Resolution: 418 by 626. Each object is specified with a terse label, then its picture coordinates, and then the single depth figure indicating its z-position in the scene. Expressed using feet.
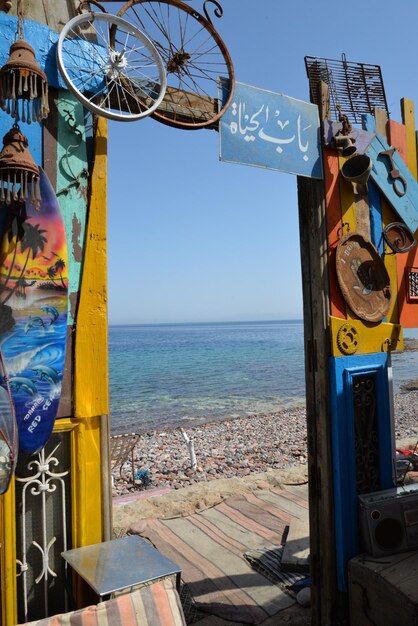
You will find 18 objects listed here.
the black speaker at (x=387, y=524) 14.07
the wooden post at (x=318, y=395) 14.16
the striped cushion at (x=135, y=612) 9.47
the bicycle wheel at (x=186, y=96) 12.20
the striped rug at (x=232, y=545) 15.90
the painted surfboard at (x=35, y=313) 10.21
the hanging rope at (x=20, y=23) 10.41
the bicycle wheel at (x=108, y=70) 10.97
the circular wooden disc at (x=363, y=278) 14.85
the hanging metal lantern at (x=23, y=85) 9.29
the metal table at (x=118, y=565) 9.76
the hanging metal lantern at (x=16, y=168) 9.46
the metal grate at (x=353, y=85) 16.80
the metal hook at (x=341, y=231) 14.92
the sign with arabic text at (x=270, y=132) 13.08
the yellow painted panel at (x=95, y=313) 11.20
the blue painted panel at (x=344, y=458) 14.14
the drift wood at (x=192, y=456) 38.11
